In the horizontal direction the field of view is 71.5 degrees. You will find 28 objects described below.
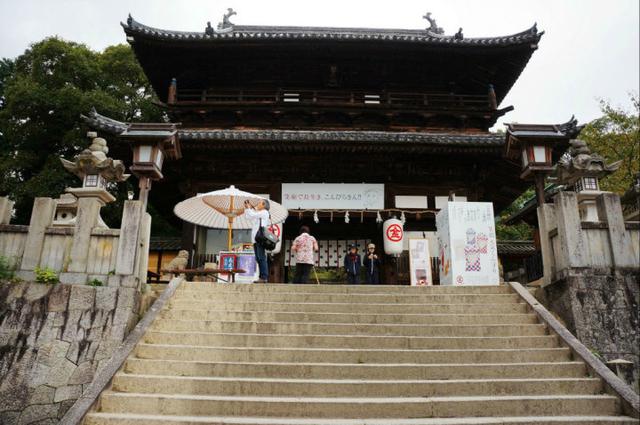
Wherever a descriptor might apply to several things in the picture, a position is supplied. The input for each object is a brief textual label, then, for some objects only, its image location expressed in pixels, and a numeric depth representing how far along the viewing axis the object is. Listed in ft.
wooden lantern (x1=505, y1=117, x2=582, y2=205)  28.68
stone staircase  16.49
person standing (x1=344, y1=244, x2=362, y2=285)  36.35
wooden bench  29.91
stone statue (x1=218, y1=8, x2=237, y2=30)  62.28
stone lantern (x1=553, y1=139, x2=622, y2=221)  29.58
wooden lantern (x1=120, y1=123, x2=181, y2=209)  27.76
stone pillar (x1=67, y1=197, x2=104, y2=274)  24.27
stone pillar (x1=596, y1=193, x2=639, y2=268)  24.85
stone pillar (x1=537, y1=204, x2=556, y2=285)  26.66
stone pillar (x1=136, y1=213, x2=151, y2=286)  25.25
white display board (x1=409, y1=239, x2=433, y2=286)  37.06
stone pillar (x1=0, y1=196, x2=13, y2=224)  25.08
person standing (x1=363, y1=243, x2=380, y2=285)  37.21
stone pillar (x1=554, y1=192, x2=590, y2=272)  24.85
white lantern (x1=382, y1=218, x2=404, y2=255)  40.98
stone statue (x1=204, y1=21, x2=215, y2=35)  47.24
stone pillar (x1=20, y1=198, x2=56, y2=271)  24.21
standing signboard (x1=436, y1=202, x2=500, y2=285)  32.22
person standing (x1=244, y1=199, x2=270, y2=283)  30.86
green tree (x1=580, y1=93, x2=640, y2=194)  76.28
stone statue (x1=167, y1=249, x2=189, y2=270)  36.58
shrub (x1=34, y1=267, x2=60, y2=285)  23.22
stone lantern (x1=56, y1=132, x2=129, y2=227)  26.58
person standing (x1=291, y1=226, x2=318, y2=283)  32.63
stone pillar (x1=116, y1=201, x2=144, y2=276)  24.14
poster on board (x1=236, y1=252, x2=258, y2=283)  35.06
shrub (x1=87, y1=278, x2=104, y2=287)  23.75
